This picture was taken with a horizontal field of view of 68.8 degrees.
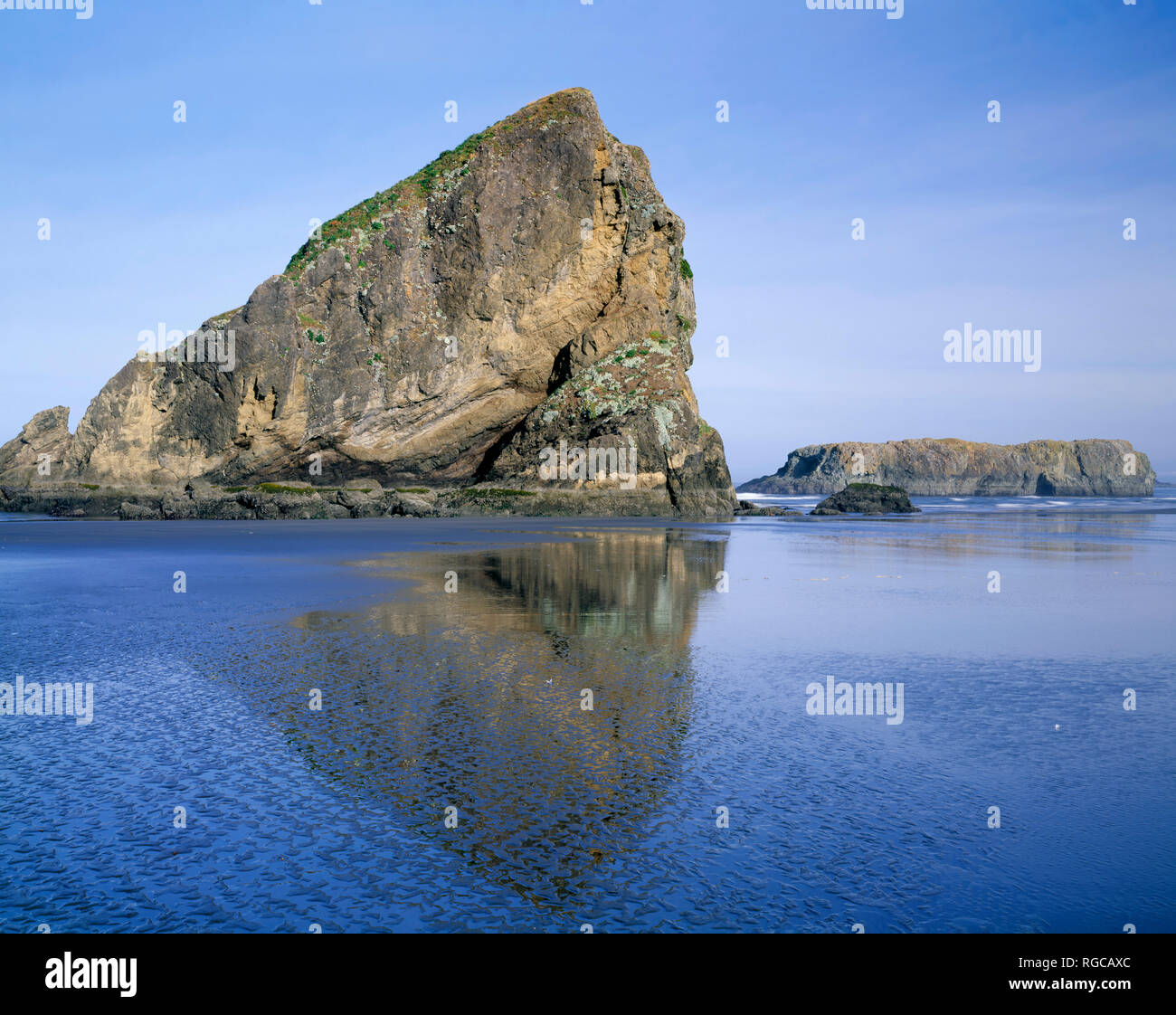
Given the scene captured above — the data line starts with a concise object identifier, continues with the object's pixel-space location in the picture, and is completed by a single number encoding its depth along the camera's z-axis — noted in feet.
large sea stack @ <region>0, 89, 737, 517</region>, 195.00
